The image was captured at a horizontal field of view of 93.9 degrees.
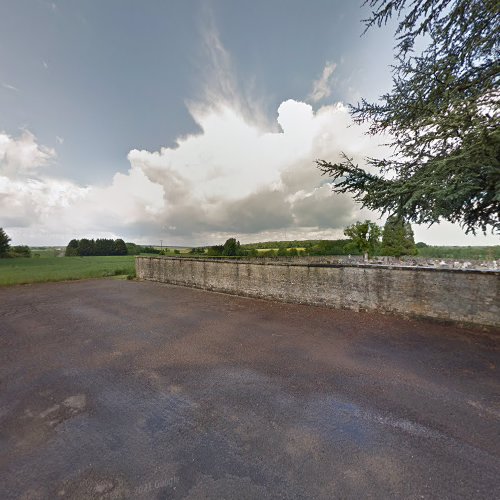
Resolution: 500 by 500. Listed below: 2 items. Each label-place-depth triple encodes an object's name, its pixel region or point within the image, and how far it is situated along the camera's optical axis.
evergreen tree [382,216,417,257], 36.44
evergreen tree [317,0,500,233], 5.29
